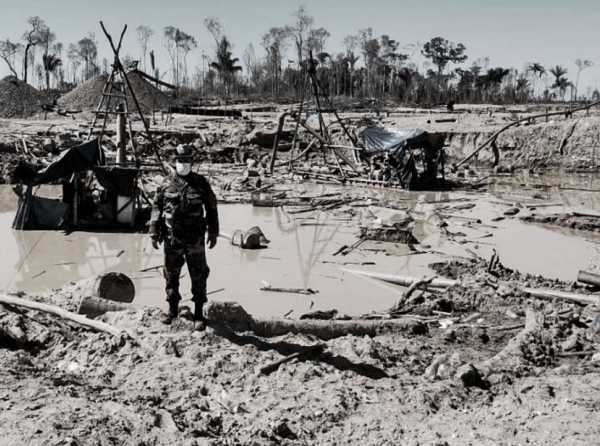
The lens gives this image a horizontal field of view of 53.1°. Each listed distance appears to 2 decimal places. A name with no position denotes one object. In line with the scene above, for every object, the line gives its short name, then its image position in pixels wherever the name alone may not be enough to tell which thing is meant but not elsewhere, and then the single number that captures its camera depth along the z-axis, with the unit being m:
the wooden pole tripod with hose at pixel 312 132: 21.77
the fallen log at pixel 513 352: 5.07
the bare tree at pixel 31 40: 61.28
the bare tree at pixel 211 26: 61.78
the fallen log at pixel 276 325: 5.97
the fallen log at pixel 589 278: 7.86
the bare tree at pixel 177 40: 65.38
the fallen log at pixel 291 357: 4.86
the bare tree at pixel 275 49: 62.17
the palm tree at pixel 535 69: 66.88
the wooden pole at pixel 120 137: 14.04
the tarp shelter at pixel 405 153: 20.19
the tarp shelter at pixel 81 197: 11.68
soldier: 5.61
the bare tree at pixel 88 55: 69.88
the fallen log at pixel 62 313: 5.52
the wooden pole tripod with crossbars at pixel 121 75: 14.12
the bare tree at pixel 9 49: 61.28
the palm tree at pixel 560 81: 65.38
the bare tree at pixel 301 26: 61.41
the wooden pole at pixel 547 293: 7.20
